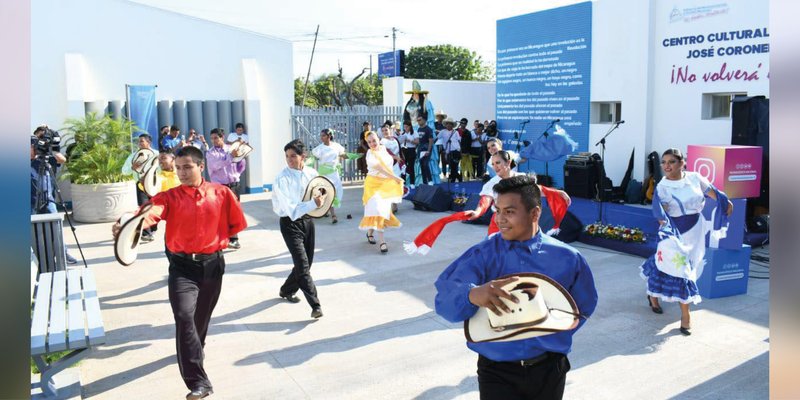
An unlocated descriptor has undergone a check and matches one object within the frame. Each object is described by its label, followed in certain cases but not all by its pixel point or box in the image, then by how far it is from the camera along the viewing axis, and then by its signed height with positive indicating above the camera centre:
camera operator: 7.75 -0.41
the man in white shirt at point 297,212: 6.79 -0.74
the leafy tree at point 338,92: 48.59 +3.58
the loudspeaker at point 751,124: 10.63 +0.17
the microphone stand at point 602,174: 11.18 -0.76
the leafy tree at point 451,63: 61.75 +7.05
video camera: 7.62 -0.04
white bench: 4.56 -1.35
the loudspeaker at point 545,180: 16.16 -1.06
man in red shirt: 4.88 -0.83
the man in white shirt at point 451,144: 17.92 -0.17
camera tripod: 8.46 -0.56
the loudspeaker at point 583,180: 14.41 -0.95
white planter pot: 12.90 -1.18
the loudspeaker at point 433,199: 13.95 -1.31
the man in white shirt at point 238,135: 14.92 +0.12
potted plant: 12.93 -0.56
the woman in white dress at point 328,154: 12.19 -0.28
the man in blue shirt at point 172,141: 13.96 -0.01
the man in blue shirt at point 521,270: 3.04 -0.66
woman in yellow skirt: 10.00 -0.78
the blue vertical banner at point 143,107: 14.90 +0.77
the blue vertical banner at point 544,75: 15.99 +1.62
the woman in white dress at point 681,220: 6.37 -0.85
